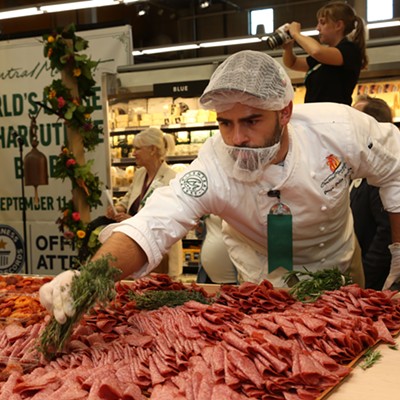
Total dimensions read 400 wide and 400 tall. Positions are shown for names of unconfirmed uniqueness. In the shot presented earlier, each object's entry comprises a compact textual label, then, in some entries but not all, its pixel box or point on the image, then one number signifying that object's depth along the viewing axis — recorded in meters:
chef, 2.41
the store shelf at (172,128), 7.34
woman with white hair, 5.79
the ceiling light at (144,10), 14.33
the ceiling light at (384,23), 10.36
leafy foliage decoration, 5.20
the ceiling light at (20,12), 8.48
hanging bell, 5.88
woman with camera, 3.96
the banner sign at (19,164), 7.79
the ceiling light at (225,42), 11.38
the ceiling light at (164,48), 12.86
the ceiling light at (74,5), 7.82
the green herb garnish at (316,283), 2.35
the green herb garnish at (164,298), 2.29
